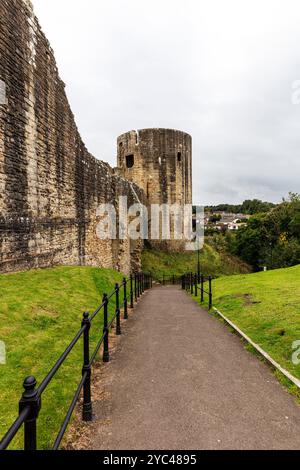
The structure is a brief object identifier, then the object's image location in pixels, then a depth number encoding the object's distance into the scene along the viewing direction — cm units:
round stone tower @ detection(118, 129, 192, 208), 3025
